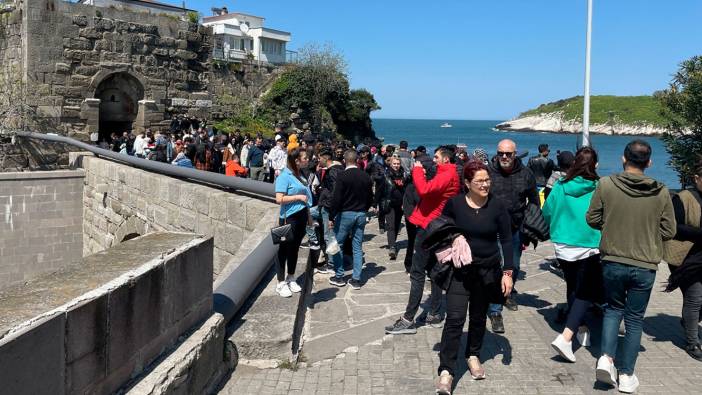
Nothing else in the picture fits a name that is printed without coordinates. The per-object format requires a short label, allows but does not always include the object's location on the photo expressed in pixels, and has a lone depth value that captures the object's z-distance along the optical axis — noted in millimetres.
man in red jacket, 5363
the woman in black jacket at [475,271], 4344
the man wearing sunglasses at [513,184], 6000
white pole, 13398
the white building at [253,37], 57844
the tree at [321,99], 27859
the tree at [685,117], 12969
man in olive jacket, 4371
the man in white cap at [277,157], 12648
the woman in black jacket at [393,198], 8703
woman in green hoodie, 5090
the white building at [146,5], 35781
